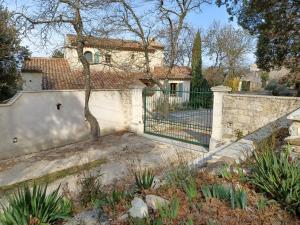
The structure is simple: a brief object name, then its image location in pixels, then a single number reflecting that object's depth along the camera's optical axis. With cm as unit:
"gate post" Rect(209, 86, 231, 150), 915
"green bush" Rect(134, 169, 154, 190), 388
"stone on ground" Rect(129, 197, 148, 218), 298
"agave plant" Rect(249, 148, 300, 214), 293
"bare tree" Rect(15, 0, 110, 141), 1083
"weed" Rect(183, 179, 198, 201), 334
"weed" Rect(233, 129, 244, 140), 918
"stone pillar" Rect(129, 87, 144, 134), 1270
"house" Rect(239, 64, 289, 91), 3928
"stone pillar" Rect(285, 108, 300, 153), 414
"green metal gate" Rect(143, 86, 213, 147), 1116
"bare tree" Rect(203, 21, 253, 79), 3378
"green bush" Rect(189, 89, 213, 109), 985
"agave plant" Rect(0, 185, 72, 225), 305
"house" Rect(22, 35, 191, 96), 1338
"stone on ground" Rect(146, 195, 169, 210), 318
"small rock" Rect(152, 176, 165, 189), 402
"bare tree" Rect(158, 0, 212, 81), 1736
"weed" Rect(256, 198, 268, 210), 298
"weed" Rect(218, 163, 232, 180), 384
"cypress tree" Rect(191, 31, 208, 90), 2677
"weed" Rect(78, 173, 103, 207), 401
